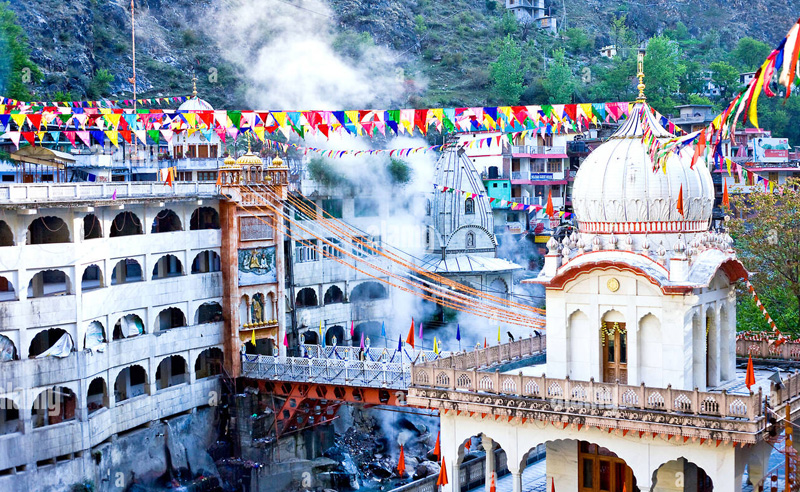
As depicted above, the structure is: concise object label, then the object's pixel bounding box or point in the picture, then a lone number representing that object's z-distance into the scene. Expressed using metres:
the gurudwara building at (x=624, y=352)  27.95
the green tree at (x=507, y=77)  92.91
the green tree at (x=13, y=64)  66.62
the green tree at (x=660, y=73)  93.69
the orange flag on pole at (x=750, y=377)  28.94
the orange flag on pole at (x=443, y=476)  30.67
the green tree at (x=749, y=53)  104.69
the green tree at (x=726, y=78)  97.12
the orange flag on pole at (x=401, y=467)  43.28
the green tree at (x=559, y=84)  91.50
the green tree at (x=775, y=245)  43.38
